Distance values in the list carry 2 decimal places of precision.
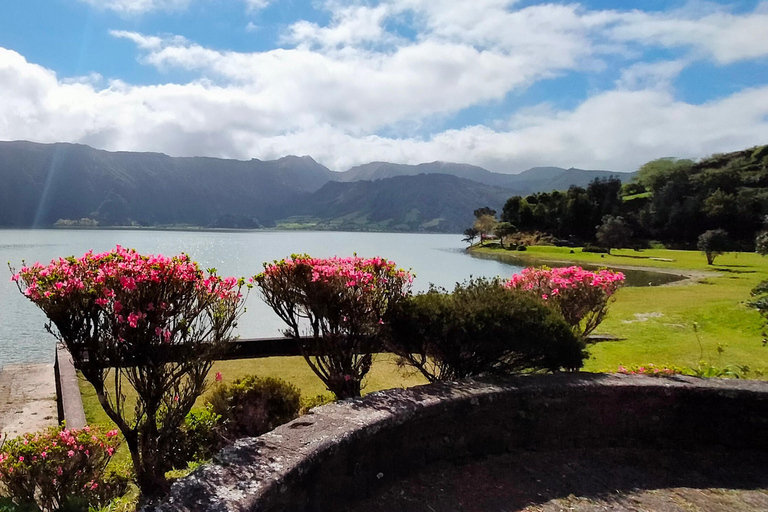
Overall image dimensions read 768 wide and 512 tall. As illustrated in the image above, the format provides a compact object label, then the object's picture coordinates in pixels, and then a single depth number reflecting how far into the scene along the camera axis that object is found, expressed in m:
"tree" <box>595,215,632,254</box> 79.06
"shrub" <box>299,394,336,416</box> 7.45
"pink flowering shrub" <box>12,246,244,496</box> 4.40
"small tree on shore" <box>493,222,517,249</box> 98.94
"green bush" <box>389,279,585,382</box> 5.27
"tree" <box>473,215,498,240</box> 111.31
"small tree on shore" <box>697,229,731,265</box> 47.69
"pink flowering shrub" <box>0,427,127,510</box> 4.75
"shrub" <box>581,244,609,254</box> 74.81
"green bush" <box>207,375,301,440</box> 7.13
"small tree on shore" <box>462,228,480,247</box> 117.59
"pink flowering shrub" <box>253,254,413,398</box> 6.15
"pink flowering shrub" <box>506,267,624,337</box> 9.12
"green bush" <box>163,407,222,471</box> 6.04
